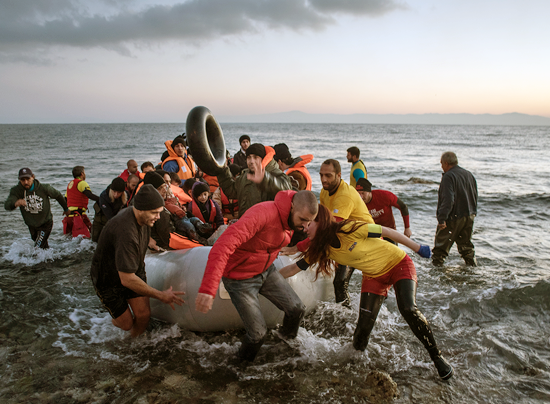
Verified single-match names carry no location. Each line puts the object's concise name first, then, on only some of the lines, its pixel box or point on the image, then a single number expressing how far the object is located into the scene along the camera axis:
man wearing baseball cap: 7.15
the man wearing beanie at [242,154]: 9.70
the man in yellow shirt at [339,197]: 4.22
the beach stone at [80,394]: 3.44
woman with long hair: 3.56
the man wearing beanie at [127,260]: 3.62
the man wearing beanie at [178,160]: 7.84
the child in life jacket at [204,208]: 5.50
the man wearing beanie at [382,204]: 5.93
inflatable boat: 4.26
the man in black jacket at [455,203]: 6.60
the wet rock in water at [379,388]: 3.47
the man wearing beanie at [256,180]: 4.68
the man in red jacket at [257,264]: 3.11
